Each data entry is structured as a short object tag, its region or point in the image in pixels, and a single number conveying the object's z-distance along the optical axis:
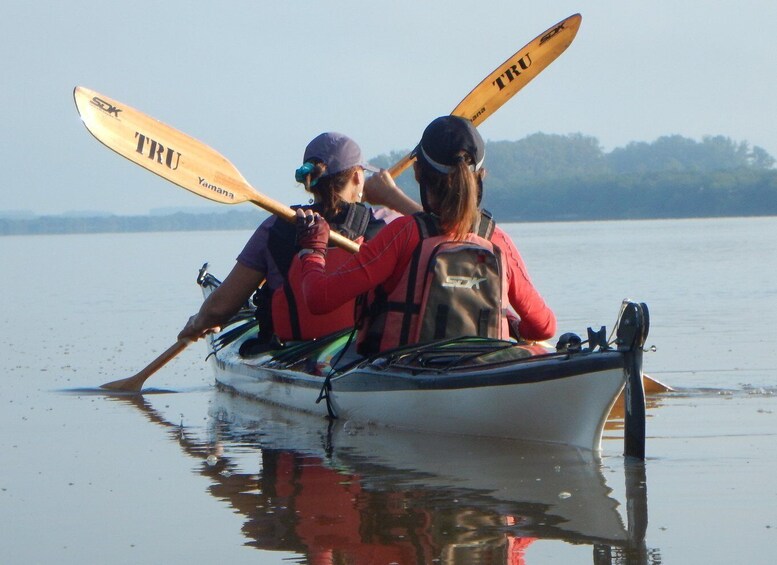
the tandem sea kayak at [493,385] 9.28
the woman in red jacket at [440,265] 10.08
